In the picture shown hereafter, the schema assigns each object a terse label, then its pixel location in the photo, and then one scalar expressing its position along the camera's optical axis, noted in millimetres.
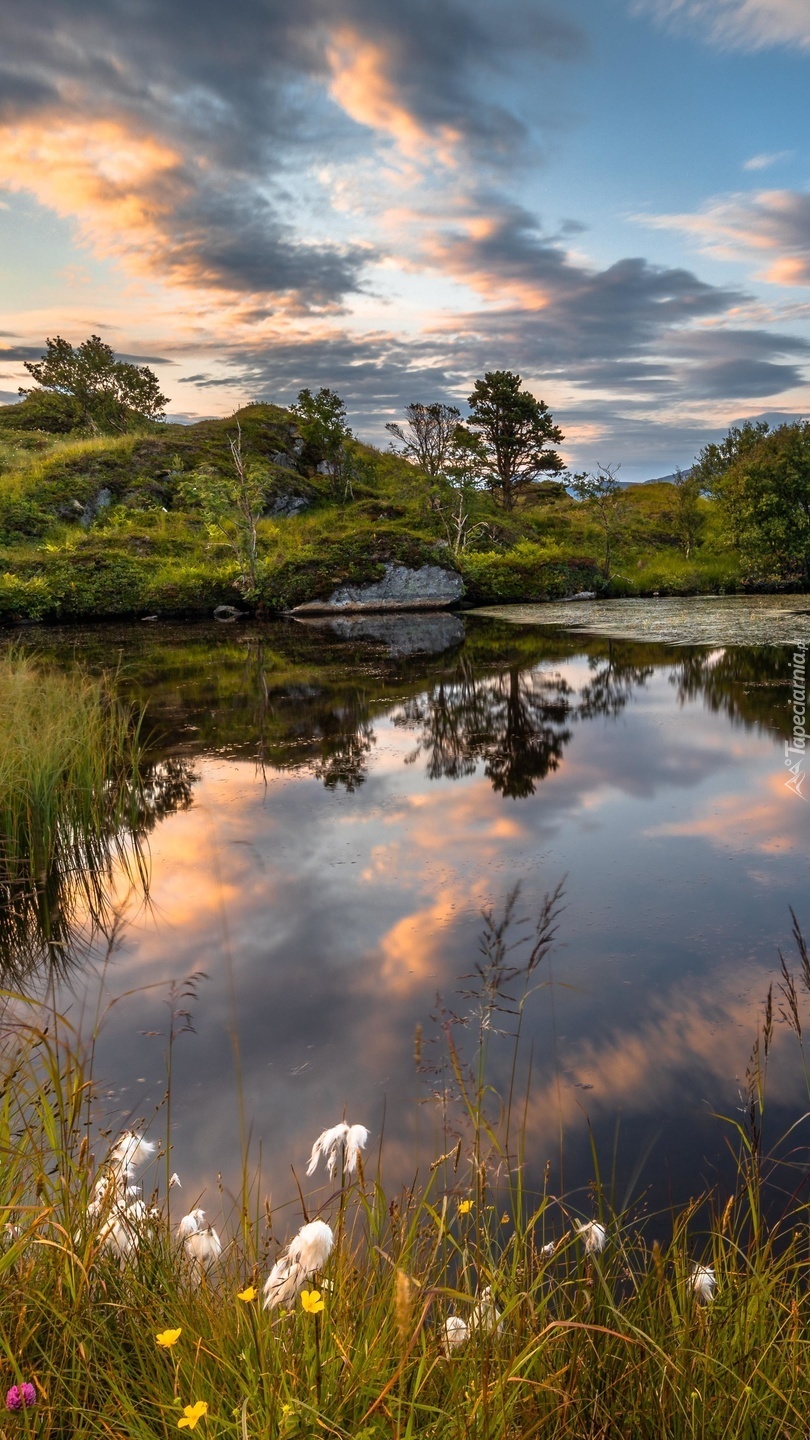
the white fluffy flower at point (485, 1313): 1667
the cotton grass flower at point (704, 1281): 2068
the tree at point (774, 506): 31266
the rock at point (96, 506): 37312
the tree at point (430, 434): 42000
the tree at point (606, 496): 34750
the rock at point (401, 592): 30375
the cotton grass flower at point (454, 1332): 1782
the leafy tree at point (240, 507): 29089
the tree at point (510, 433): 43438
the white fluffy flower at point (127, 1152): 2215
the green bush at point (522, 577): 32406
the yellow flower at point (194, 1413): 1239
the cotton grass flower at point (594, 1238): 2072
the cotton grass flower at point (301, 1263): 1699
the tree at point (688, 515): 37281
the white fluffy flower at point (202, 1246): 2068
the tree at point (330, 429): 44656
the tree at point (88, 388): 51406
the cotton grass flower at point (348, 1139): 2109
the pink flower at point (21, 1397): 1557
